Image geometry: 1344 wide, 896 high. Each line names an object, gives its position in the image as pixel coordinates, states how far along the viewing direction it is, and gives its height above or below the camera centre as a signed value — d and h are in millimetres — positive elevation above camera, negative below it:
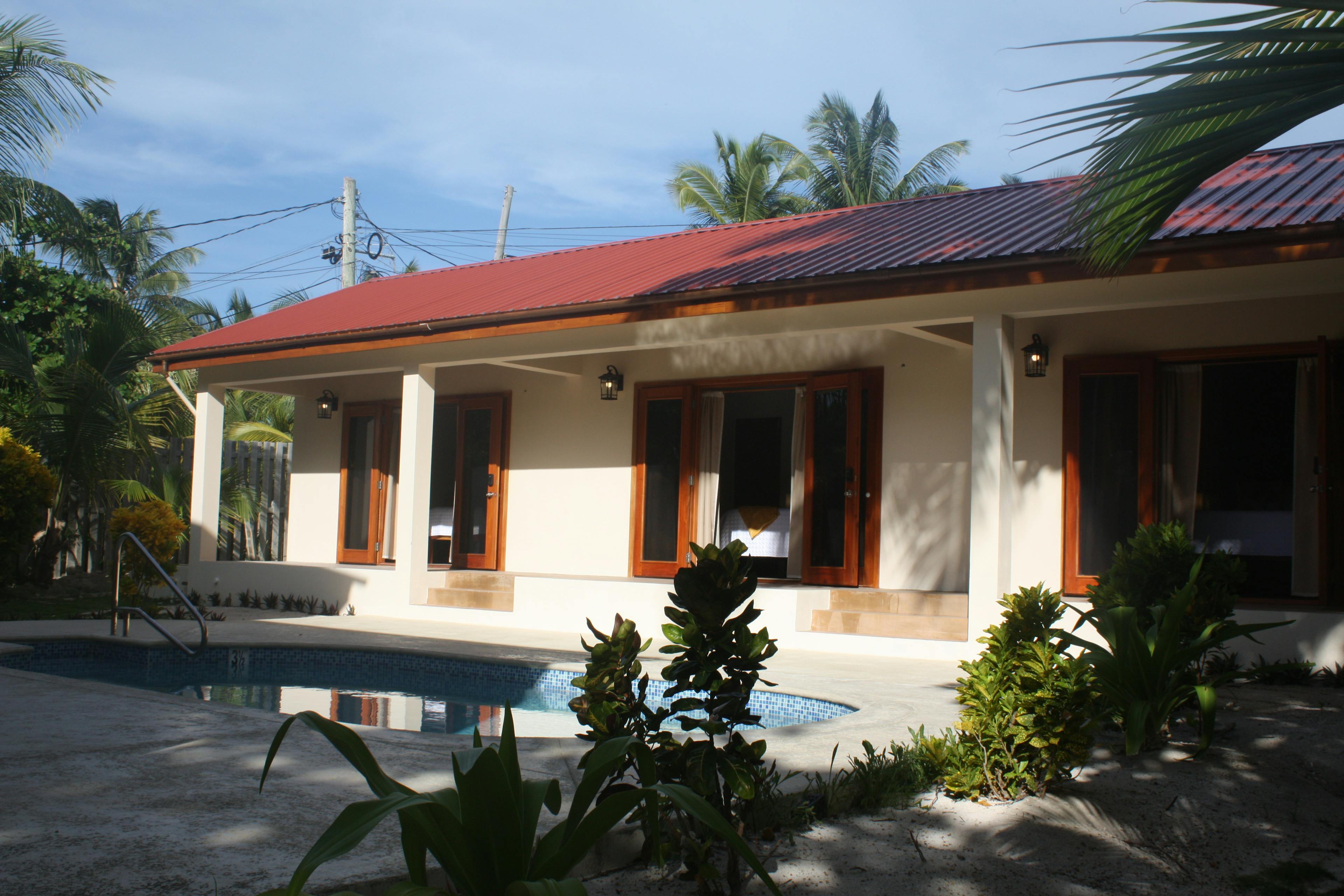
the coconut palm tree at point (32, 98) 10797 +4347
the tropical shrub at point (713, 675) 2838 -412
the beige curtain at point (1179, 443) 7969 +788
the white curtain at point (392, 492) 12820 +317
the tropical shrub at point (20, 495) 10281 +116
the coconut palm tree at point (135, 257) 31188 +8281
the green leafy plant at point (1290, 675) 5977 -762
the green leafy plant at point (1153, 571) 5316 -146
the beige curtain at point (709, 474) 10461 +553
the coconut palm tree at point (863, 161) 26250 +9531
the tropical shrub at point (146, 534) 10023 -234
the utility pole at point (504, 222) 28875 +8393
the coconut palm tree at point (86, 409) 11727 +1188
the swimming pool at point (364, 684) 6309 -1218
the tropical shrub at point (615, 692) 2996 -493
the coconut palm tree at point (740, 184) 25344 +8599
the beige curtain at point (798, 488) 10000 +423
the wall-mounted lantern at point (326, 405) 13297 +1435
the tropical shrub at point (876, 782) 3514 -875
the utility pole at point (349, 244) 21969 +5818
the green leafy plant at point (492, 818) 2137 -635
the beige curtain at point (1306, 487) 7383 +444
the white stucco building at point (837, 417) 7305 +1081
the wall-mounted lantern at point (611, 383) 11000 +1517
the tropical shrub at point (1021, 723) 3547 -640
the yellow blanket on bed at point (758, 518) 10648 +126
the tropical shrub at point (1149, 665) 4125 -494
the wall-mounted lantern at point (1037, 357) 8328 +1479
